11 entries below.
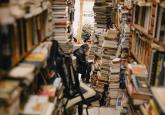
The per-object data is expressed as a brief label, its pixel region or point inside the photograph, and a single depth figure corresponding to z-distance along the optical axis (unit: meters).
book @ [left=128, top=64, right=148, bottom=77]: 2.79
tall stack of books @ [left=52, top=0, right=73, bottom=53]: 3.83
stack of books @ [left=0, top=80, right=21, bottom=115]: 1.55
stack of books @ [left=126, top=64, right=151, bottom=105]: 2.56
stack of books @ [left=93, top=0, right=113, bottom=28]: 6.65
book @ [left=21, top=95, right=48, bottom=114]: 2.00
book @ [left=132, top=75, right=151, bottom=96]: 2.55
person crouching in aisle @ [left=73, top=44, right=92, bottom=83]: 6.30
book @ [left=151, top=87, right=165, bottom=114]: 1.77
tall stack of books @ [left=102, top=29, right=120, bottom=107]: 5.24
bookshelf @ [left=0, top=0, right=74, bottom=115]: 1.59
